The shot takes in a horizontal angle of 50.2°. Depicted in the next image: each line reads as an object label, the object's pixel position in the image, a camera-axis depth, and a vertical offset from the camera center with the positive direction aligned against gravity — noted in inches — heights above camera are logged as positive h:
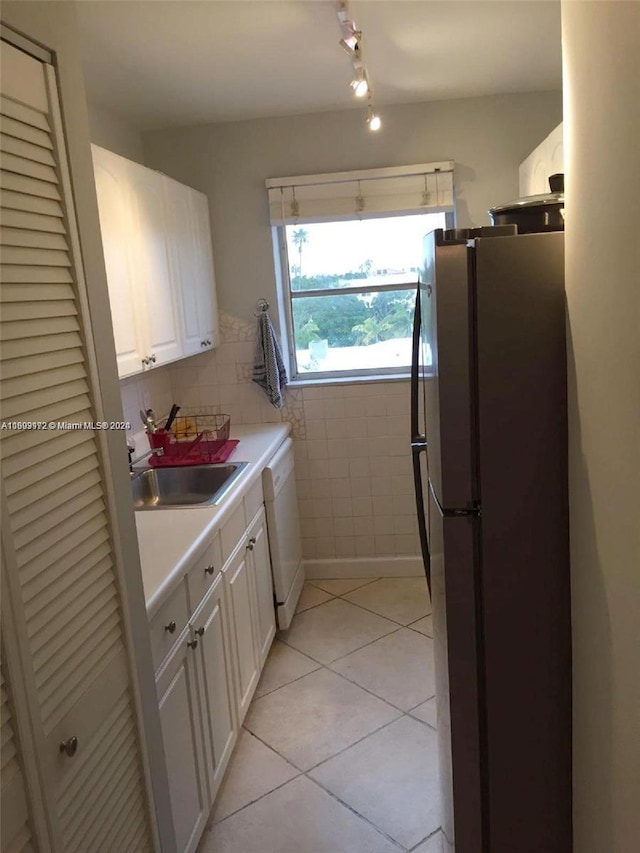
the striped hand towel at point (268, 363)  144.1 -11.1
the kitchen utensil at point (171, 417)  125.0 -17.9
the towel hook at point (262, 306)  146.6 +1.0
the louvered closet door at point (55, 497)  40.7 -10.9
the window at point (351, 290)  147.7 +2.9
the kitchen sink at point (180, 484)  118.0 -28.6
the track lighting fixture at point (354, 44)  86.2 +34.8
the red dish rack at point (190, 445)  121.3 -23.0
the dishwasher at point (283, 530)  124.9 -42.4
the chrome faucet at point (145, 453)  121.6 -24.2
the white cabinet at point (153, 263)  97.3 +9.2
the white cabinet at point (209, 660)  72.6 -43.5
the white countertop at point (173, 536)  71.1 -26.6
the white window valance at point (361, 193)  138.5 +22.1
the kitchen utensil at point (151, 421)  128.5 -18.9
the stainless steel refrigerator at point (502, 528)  56.0 -19.9
